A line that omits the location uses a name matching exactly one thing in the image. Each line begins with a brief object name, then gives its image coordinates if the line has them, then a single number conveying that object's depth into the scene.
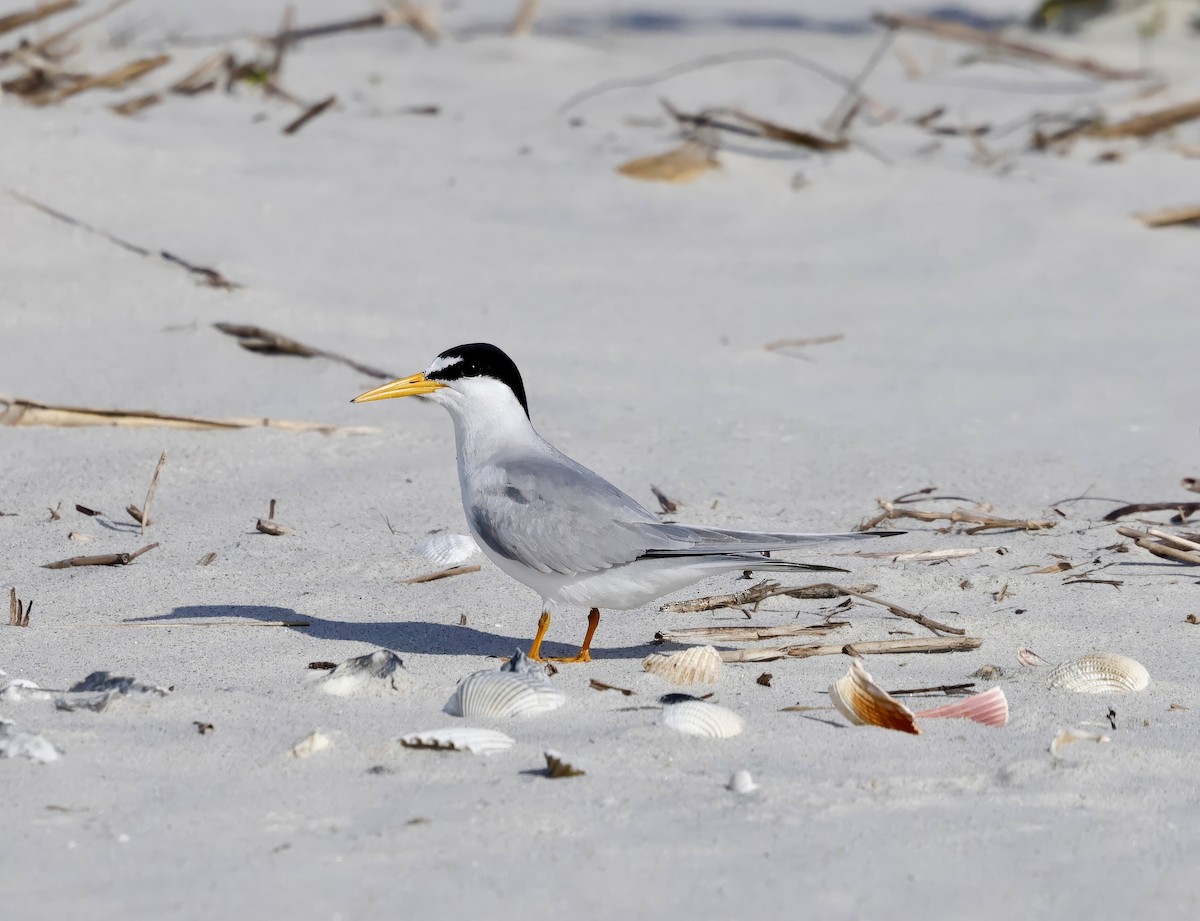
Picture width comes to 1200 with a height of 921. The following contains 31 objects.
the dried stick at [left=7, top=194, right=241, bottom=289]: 11.97
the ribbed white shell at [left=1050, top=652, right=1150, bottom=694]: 6.50
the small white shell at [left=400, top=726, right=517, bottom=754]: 5.61
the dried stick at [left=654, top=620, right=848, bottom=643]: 7.29
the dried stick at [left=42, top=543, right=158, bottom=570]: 8.20
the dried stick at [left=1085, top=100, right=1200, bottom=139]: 15.77
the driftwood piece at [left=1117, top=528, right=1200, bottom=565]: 8.22
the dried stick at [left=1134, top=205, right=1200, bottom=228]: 13.84
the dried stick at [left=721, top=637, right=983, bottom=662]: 7.08
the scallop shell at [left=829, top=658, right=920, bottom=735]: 6.01
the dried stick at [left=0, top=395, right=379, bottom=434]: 10.13
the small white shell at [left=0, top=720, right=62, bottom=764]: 5.37
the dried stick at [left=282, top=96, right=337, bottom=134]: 14.68
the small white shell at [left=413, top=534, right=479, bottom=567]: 8.59
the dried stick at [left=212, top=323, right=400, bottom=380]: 11.20
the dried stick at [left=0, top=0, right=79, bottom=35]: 14.35
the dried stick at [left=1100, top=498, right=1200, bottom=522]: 8.90
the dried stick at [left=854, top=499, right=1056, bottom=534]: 8.90
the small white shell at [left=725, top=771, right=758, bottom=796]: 5.29
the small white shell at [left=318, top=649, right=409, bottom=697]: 6.36
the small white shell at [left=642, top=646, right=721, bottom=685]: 6.64
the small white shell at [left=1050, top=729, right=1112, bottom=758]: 5.72
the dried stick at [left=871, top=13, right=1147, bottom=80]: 17.87
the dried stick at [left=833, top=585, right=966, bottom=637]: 7.36
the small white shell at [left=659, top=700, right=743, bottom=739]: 5.86
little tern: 7.17
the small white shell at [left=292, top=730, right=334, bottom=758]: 5.56
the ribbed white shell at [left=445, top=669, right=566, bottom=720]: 6.07
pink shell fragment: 6.17
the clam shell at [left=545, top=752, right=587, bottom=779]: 5.37
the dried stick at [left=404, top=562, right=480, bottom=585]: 8.27
